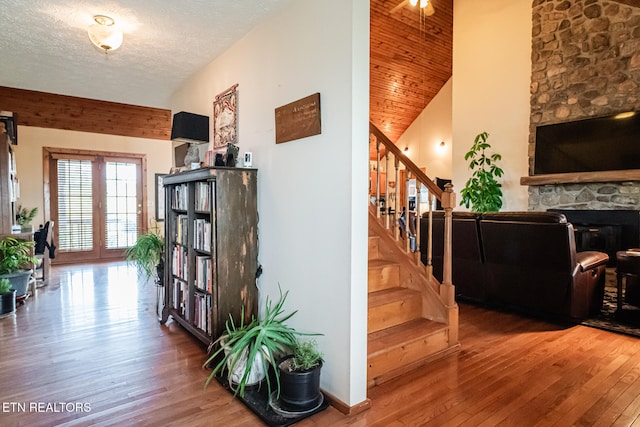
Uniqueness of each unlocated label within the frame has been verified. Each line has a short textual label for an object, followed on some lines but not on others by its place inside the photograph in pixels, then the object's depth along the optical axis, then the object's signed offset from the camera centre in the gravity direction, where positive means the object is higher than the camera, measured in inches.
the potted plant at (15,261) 149.9 -25.8
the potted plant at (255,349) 81.1 -34.8
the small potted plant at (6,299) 138.3 -37.9
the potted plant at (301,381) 74.7 -37.7
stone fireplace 190.5 +68.4
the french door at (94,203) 257.6 -1.7
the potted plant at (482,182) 229.6 +12.6
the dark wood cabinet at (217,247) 96.0 -13.2
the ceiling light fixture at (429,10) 253.6 +136.4
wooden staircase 90.8 -33.8
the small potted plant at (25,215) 228.6 -9.4
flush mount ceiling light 99.3 +46.5
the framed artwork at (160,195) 214.0 +4.0
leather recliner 120.4 -23.4
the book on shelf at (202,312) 104.0 -33.2
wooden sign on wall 81.7 +19.7
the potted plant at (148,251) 143.0 -20.0
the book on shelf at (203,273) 103.3 -21.3
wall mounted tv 189.9 +31.4
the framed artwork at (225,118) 115.6 +27.9
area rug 121.1 -43.0
